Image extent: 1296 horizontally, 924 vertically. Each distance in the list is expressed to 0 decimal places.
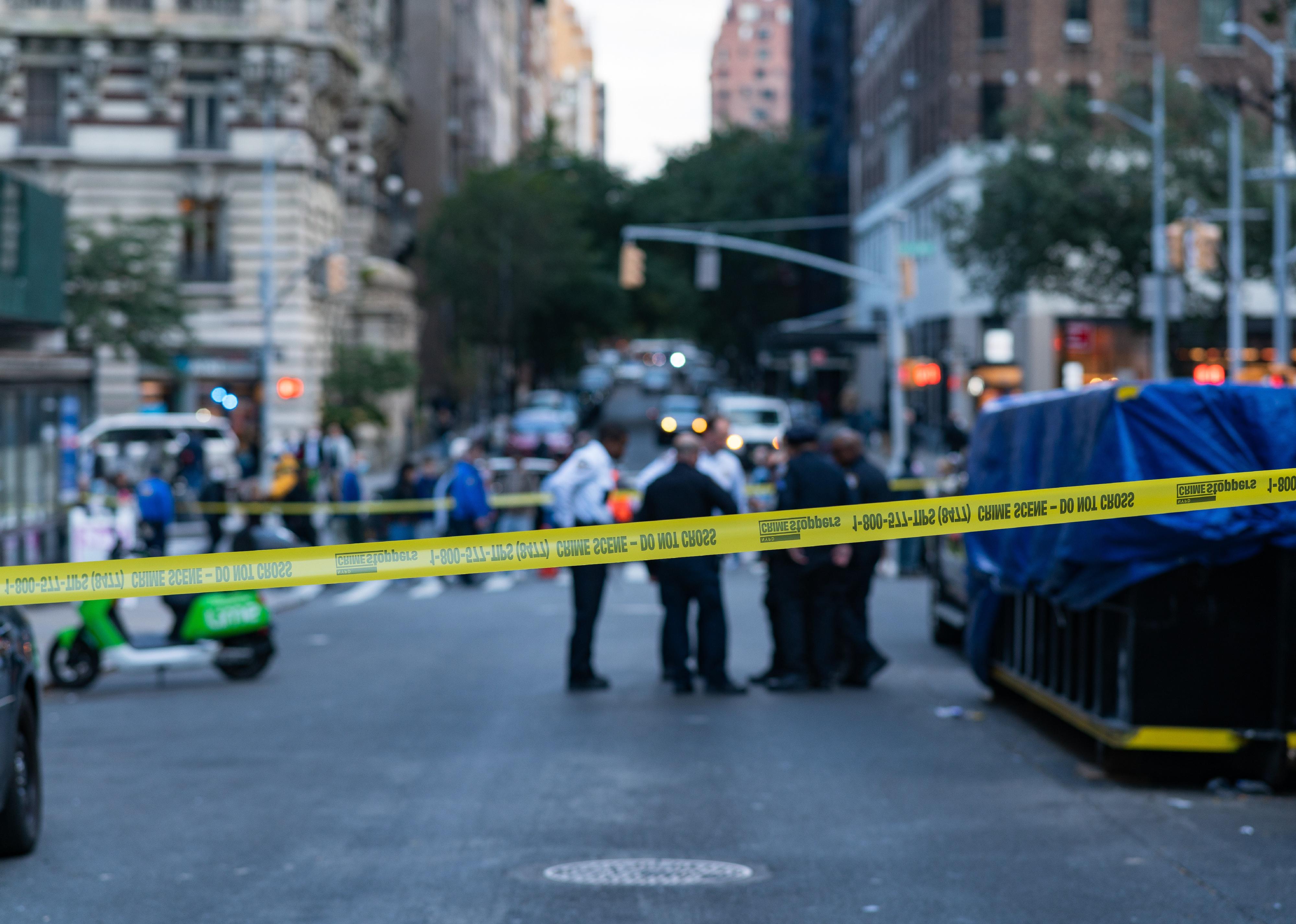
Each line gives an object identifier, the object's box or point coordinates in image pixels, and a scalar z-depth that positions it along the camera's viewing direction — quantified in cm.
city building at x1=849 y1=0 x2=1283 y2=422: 5362
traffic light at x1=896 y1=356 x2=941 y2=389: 4900
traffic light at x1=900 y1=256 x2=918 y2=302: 3938
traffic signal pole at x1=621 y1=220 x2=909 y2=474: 4088
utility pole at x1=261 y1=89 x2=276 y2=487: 3950
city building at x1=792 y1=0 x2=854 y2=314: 8781
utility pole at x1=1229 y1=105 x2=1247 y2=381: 3478
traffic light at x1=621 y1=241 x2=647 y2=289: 3900
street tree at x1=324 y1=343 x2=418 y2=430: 4772
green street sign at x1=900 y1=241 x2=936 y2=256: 4028
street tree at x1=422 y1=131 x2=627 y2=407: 6581
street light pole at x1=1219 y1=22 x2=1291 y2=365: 2964
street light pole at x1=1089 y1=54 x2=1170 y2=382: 3553
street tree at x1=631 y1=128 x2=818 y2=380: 7606
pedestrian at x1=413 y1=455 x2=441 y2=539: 2709
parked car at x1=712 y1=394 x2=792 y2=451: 4334
